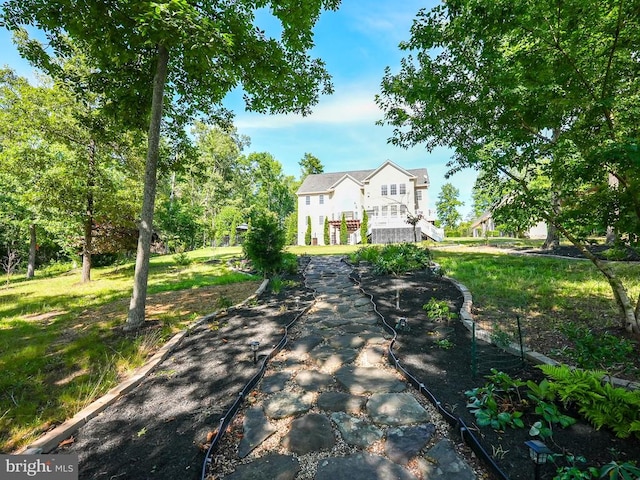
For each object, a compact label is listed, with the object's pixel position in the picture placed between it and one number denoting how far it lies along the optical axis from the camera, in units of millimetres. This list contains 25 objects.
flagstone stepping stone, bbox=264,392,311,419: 2600
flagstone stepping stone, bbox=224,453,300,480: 1899
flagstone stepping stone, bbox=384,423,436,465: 2066
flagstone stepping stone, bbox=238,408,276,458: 2191
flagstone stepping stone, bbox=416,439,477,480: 1857
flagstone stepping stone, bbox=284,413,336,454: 2168
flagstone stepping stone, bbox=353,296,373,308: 5812
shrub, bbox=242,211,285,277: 7996
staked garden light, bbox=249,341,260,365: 3398
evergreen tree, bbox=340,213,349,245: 27730
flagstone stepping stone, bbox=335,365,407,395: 2951
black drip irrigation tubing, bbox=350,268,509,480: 1832
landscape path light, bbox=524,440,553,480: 1544
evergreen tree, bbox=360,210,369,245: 26484
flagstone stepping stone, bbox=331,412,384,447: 2236
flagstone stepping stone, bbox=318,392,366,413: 2637
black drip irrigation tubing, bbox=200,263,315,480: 2023
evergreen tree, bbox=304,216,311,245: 30903
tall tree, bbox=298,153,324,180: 51438
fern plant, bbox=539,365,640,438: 1994
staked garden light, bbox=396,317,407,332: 4333
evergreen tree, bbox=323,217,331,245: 29781
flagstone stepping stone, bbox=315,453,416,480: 1879
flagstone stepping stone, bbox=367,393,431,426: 2457
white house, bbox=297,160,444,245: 26297
